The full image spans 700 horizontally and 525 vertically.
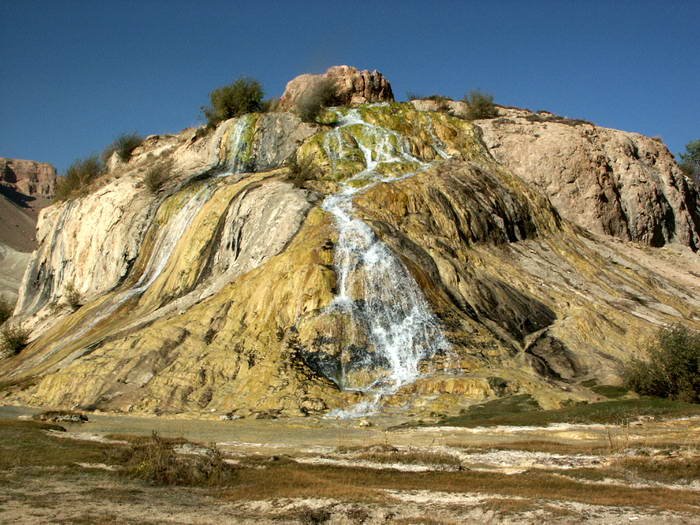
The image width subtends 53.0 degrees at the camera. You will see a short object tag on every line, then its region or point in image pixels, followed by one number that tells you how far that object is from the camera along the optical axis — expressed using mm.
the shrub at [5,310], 69500
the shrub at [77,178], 70562
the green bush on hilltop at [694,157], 98938
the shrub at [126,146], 73812
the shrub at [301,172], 48812
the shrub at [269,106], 66038
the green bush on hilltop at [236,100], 64938
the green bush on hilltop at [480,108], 70875
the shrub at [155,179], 58031
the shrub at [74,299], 53875
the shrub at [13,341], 51156
